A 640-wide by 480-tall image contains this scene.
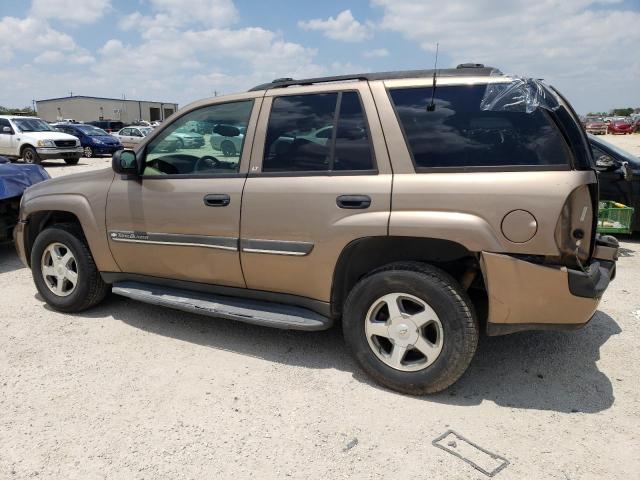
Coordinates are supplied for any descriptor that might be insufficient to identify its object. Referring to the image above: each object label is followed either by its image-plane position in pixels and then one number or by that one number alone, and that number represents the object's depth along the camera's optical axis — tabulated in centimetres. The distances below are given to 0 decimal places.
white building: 6812
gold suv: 267
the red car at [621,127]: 4397
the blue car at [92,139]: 2252
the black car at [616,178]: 648
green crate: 633
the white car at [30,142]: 1755
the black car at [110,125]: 3325
